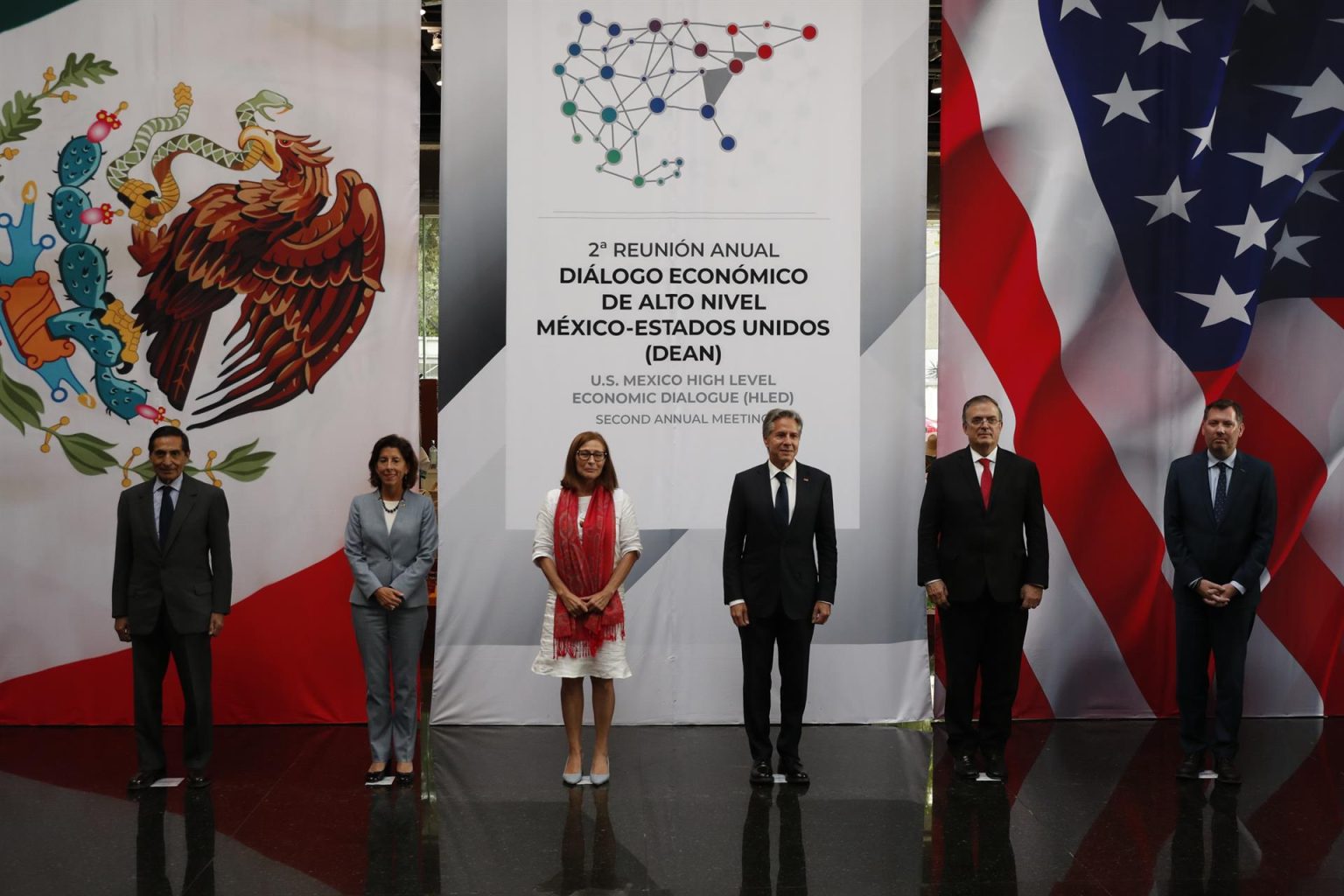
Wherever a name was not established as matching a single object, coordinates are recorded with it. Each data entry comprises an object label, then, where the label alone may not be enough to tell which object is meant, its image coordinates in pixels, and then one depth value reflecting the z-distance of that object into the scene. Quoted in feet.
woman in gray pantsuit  17.20
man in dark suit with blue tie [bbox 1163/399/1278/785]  17.57
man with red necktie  17.49
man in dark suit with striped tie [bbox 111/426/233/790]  17.17
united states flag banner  21.26
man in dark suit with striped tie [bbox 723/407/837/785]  17.33
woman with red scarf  16.84
